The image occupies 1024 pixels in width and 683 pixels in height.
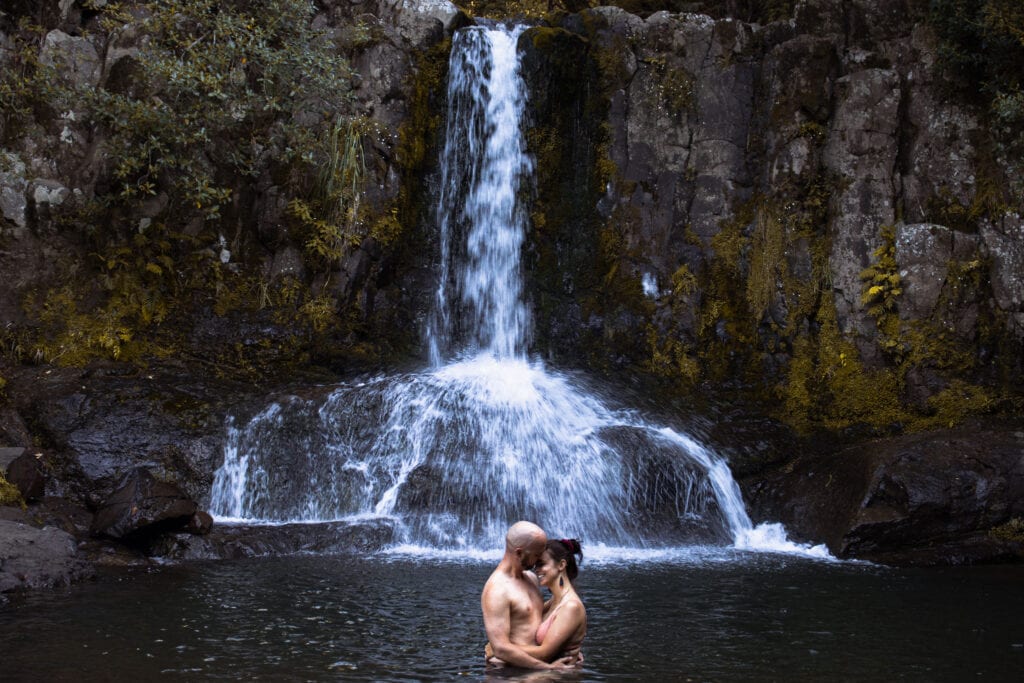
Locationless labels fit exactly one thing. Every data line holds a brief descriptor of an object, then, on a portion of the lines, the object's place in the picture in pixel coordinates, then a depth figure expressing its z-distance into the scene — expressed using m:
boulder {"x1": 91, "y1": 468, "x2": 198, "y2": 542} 10.23
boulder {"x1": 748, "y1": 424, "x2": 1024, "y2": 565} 11.14
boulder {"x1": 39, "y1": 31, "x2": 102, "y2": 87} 14.99
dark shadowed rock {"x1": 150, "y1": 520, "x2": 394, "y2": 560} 10.28
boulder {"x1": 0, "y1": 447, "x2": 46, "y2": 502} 10.71
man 5.75
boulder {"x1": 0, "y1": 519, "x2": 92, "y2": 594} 8.45
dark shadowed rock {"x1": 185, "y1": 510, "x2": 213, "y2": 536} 10.53
